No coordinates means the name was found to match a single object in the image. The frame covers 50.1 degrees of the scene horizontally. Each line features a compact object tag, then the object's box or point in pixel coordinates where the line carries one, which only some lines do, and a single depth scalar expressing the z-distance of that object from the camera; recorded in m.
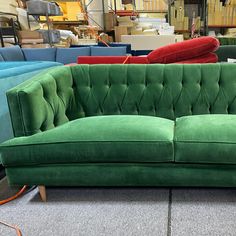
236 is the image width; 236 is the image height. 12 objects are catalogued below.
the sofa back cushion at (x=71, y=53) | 4.12
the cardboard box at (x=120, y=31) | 5.47
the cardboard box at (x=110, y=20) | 5.58
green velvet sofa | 1.27
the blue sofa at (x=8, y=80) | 1.62
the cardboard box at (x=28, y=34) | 5.01
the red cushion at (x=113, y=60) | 1.96
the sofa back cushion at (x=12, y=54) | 4.13
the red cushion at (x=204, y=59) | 1.86
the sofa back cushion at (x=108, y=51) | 3.83
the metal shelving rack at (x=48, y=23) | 4.89
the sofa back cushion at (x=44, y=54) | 4.36
